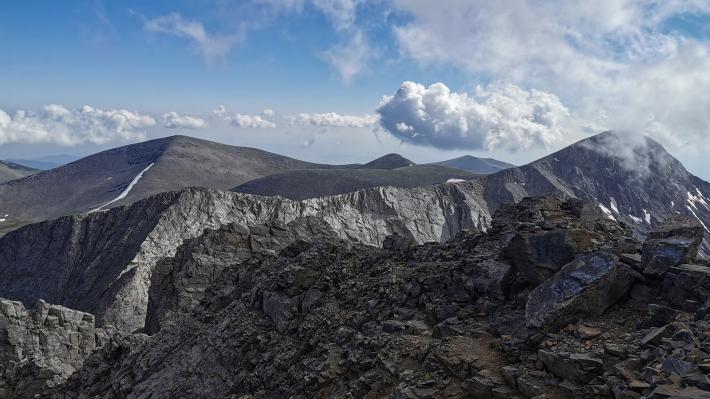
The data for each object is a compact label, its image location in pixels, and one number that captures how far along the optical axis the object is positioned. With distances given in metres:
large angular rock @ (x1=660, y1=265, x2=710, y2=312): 13.19
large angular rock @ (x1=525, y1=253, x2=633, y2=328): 14.45
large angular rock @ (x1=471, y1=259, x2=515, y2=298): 17.80
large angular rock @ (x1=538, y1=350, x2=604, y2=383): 11.91
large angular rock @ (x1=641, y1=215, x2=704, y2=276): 14.57
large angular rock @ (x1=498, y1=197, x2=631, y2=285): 17.09
